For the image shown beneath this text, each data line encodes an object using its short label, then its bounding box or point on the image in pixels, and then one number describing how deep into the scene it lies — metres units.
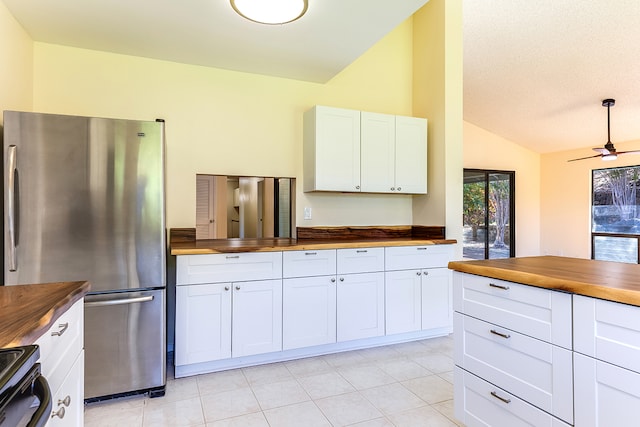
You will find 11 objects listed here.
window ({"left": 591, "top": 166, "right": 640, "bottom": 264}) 5.54
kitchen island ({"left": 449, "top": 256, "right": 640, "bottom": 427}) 1.15
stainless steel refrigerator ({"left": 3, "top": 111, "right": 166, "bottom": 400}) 1.92
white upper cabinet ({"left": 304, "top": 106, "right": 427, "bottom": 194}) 3.08
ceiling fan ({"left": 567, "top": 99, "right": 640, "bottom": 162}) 4.14
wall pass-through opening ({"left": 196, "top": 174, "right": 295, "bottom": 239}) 3.00
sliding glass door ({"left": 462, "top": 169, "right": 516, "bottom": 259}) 6.14
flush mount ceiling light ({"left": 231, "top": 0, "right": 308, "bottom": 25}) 1.90
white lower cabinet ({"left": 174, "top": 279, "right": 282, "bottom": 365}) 2.39
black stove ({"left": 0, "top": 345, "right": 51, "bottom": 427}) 0.64
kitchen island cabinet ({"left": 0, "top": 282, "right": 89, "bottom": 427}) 0.90
